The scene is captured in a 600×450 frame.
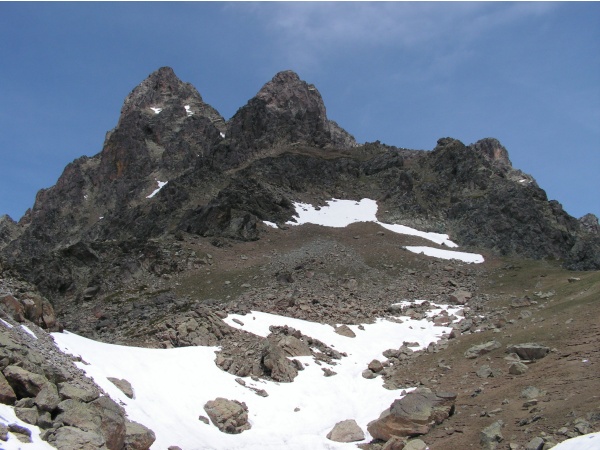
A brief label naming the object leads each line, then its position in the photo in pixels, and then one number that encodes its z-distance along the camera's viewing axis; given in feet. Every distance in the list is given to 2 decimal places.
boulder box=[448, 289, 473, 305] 140.15
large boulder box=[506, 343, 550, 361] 75.45
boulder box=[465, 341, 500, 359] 86.07
